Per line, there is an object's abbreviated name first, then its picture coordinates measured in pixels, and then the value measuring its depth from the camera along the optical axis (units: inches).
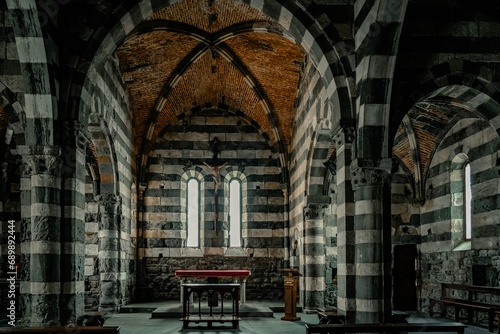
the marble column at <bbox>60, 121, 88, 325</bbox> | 357.4
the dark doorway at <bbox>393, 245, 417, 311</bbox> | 668.7
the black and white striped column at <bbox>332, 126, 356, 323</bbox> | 374.0
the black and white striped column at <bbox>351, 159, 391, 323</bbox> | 358.3
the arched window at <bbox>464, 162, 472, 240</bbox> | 562.9
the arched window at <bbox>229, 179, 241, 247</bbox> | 805.2
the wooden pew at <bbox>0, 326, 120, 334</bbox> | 266.5
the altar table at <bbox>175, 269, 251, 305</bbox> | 592.4
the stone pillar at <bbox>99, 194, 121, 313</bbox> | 614.9
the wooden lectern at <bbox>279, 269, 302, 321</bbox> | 551.8
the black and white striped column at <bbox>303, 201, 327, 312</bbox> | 620.7
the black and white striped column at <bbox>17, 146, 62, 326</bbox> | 347.3
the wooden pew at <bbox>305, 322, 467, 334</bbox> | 271.9
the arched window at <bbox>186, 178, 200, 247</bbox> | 799.1
